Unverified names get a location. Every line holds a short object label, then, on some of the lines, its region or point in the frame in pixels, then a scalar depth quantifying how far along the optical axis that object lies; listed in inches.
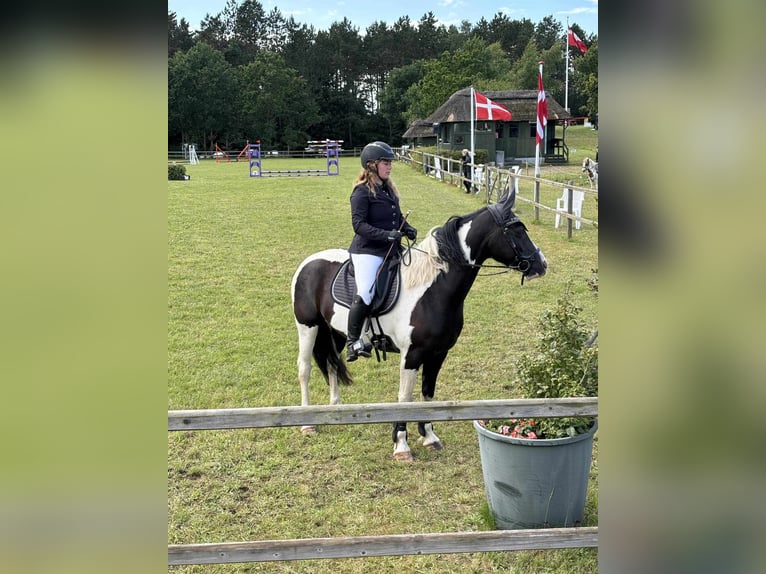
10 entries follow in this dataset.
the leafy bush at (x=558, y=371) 125.7
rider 152.5
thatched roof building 1306.6
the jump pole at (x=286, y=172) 1051.3
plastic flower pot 122.0
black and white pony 154.1
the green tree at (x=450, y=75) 1587.1
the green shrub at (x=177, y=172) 936.9
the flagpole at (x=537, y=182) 465.7
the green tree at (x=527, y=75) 1937.7
